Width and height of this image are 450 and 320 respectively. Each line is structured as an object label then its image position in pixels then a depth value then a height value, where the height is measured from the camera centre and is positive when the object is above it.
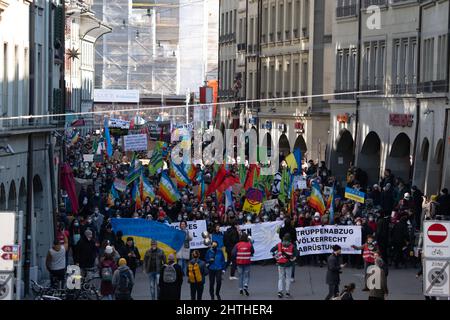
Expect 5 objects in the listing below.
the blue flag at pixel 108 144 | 66.94 -2.71
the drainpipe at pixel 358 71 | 56.09 +0.38
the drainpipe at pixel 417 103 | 47.66 -0.61
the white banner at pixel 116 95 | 116.56 -1.18
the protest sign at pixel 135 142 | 56.03 -2.17
